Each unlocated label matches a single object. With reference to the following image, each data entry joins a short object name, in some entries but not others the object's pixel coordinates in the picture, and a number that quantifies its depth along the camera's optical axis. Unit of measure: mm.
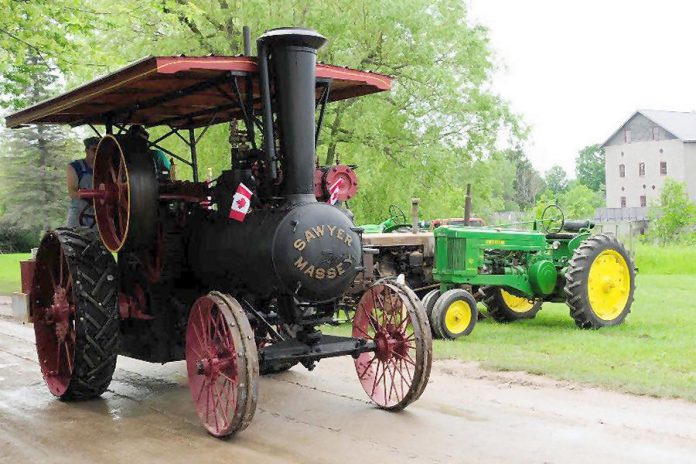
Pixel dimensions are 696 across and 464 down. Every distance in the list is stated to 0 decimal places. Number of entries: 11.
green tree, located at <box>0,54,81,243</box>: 36375
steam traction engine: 5367
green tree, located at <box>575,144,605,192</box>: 98438
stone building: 54031
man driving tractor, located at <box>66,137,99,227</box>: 7172
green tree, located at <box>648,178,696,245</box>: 35219
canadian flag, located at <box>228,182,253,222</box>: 5516
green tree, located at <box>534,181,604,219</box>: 38062
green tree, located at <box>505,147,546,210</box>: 71938
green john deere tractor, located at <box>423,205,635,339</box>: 9922
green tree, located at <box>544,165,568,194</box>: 95619
